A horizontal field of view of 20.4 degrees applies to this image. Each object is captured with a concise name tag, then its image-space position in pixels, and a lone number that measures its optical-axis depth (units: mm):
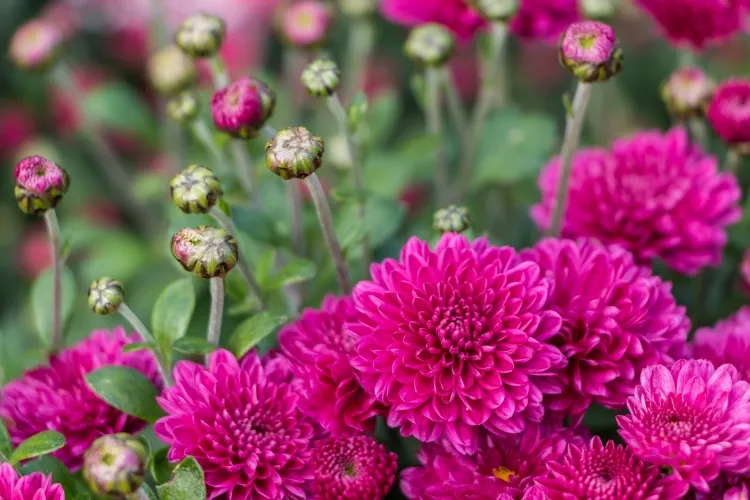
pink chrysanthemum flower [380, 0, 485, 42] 626
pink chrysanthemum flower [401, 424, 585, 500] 522
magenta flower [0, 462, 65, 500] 512
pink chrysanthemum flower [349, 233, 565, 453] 517
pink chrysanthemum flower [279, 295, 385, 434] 529
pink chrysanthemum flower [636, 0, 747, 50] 615
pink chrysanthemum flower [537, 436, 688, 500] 504
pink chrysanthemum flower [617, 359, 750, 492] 503
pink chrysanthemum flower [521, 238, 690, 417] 529
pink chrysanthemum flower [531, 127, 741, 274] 583
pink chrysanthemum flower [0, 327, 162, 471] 549
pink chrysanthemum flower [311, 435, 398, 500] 523
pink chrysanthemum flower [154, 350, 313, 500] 523
